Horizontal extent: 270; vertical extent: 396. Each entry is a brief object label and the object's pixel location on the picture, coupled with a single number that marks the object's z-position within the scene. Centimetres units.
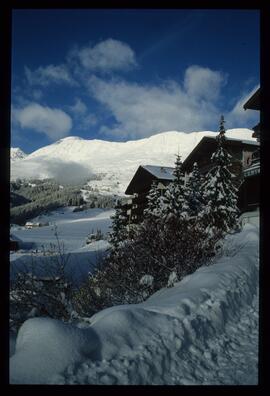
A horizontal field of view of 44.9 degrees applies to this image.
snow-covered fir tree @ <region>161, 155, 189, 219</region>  2411
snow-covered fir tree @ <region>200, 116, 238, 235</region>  2317
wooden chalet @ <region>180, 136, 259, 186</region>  2723
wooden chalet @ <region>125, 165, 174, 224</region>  3312
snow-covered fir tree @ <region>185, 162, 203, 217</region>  2542
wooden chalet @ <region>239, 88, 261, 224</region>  2300
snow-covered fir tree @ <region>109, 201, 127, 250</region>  3048
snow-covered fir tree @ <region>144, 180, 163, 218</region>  2752
